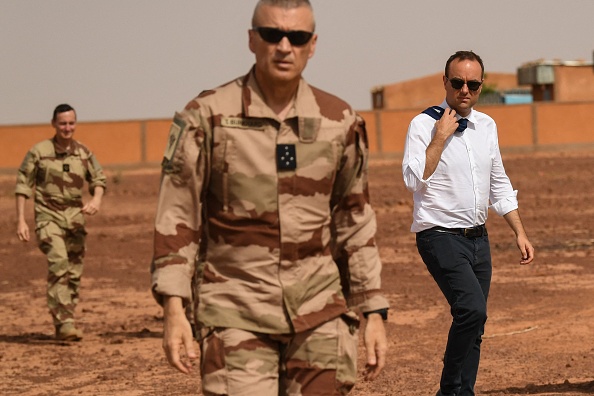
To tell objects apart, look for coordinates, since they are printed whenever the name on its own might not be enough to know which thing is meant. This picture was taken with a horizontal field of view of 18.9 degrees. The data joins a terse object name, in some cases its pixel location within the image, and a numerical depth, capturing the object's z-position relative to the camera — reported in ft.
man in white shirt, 31.02
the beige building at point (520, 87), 246.45
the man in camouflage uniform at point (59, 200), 52.85
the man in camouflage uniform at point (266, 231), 19.92
